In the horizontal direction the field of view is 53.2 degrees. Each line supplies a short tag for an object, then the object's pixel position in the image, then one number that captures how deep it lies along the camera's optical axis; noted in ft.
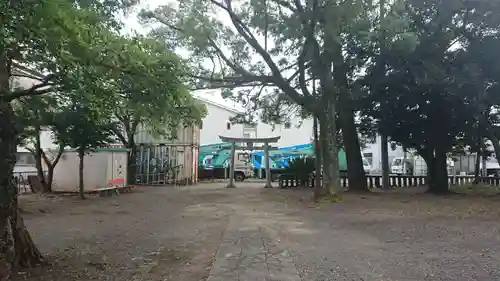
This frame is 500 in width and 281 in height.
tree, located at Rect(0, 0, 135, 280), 12.33
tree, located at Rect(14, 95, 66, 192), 35.14
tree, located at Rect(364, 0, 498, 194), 53.88
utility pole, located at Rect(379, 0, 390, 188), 79.20
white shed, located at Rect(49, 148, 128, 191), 75.77
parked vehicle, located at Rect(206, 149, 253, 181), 125.31
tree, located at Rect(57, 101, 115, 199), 55.88
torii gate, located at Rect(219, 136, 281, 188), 89.71
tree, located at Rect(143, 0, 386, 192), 46.39
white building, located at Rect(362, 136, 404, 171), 151.53
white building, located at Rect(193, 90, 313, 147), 157.79
